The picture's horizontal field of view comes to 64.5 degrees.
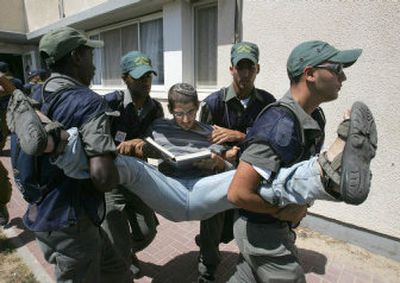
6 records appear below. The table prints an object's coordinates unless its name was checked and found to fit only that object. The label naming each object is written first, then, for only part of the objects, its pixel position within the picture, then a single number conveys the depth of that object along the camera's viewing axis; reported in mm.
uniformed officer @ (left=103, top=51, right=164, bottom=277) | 2414
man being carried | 1214
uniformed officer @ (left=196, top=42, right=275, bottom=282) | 2486
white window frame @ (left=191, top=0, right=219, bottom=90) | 4686
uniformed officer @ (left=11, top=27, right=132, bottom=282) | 1578
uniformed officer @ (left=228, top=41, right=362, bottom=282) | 1440
